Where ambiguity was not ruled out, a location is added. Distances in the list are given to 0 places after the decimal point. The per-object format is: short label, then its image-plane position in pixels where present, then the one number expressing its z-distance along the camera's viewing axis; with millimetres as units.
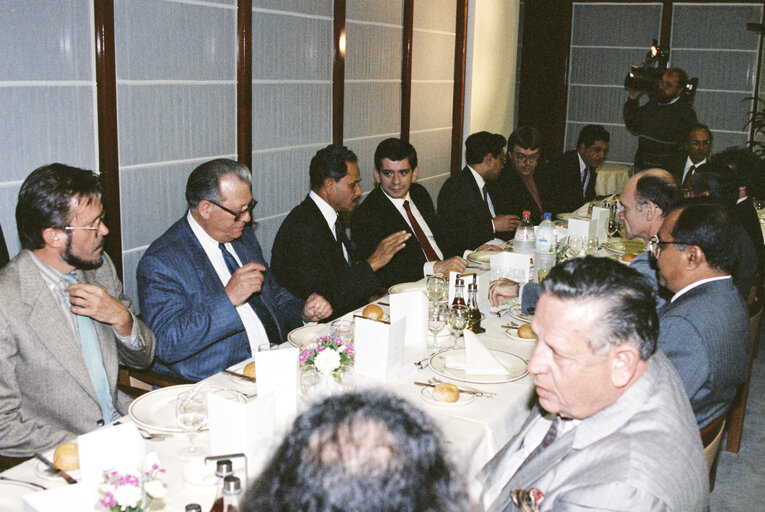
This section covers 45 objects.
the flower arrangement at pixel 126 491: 1453
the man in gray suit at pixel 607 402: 1407
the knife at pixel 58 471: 1788
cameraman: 8148
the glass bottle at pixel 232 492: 1386
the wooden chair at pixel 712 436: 2084
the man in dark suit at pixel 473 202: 4887
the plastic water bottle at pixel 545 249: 3932
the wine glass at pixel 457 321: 2795
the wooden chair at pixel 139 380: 2742
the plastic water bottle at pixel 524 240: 4332
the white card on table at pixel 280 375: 2139
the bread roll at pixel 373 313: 2963
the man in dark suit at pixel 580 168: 6445
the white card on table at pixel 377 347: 2422
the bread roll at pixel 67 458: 1831
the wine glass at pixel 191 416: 1908
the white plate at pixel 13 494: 1674
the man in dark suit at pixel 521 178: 5785
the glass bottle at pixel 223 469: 1396
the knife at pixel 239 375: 2404
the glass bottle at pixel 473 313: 3006
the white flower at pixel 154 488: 1515
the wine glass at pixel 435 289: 3035
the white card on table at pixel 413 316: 2809
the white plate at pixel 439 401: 2320
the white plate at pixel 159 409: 2049
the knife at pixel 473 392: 2410
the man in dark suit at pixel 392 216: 4301
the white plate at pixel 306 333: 2847
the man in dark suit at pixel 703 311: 2279
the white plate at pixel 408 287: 3404
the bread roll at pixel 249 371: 2426
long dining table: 1780
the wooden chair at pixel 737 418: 3589
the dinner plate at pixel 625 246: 4711
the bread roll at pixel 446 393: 2328
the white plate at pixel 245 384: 2355
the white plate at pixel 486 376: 2500
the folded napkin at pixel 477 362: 2568
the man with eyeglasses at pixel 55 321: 2285
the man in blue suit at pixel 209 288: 2842
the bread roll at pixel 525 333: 2945
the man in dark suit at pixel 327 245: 3654
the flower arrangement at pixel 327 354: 2176
